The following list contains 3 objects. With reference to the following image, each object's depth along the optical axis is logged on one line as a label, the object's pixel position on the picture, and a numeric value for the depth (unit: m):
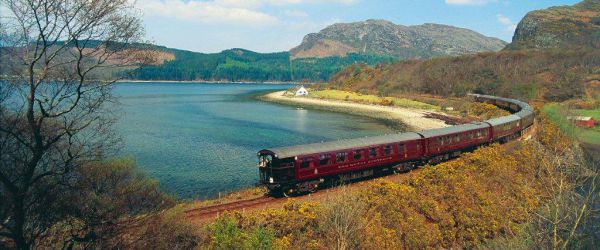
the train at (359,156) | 26.55
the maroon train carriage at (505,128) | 46.06
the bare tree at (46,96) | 9.84
